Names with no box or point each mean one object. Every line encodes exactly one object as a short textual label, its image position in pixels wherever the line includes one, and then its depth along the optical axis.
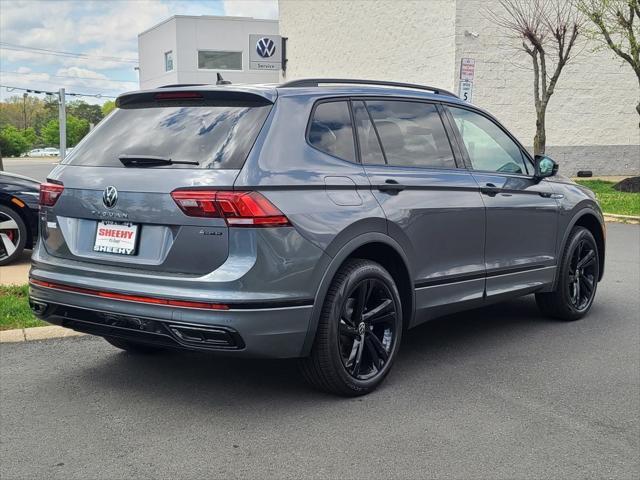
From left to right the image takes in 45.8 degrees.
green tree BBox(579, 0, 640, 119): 18.09
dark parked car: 8.38
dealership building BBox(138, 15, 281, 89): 46.06
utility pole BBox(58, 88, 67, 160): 19.83
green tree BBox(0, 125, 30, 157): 84.10
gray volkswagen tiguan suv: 3.83
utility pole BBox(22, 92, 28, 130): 123.84
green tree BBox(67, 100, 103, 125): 125.25
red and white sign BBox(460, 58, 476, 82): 14.27
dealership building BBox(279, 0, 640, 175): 22.76
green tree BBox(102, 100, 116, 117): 117.16
